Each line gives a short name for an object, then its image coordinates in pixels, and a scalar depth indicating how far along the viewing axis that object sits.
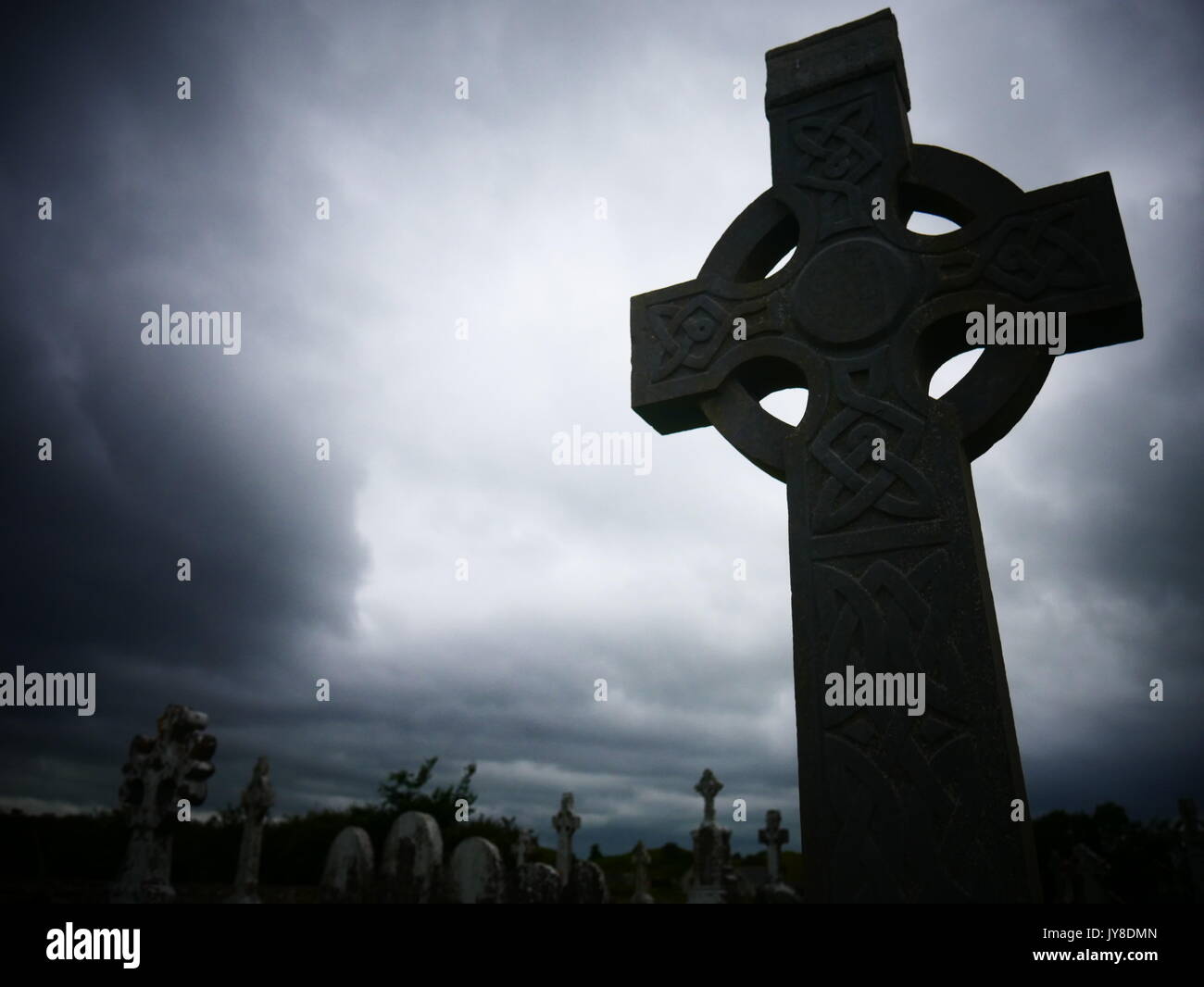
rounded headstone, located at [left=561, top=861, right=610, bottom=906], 9.23
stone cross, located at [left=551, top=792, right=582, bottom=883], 14.84
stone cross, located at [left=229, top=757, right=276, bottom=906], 10.01
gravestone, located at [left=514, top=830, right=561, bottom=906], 8.21
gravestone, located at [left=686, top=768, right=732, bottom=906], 12.62
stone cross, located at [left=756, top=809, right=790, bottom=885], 15.80
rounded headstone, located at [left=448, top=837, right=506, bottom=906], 8.21
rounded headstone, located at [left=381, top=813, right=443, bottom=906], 8.44
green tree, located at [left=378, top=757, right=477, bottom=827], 21.36
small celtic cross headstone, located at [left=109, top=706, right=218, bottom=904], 7.32
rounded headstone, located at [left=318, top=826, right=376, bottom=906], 8.83
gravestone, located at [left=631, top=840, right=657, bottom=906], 14.84
